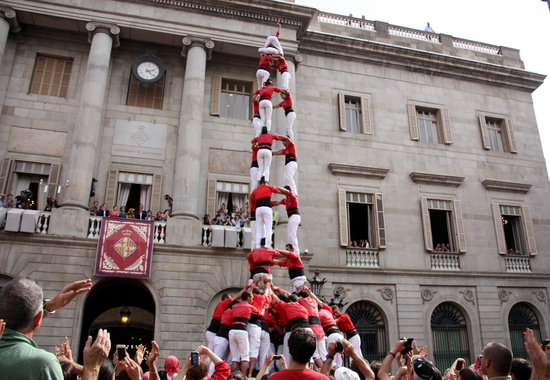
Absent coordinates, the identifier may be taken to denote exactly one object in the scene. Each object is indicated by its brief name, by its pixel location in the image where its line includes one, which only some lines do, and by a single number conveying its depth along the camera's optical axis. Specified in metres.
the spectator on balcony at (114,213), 18.19
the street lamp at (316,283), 16.56
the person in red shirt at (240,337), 9.43
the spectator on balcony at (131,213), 18.42
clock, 21.34
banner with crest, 17.03
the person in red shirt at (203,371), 4.75
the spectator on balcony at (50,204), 18.31
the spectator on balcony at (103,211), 18.27
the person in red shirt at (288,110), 13.88
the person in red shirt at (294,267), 11.33
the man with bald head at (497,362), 4.54
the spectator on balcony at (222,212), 20.00
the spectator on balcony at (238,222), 19.37
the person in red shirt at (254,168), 12.65
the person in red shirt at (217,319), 10.48
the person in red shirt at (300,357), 4.14
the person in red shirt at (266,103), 13.34
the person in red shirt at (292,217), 12.07
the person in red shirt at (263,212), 11.45
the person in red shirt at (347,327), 10.89
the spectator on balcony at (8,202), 17.70
